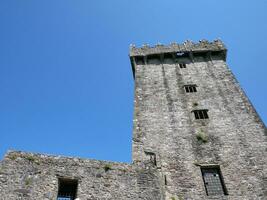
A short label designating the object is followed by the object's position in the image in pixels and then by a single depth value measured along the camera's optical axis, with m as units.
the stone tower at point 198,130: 17.15
